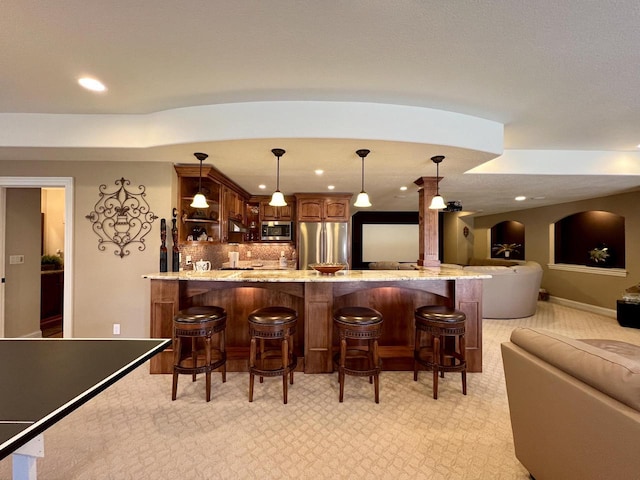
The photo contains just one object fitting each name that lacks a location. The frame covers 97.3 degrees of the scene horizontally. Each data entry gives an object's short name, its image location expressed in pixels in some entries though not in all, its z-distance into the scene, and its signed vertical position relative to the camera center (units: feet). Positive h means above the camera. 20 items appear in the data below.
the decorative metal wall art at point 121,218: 10.37 +0.95
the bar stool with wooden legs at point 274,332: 7.72 -2.51
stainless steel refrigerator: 17.88 +0.08
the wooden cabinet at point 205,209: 11.02 +1.76
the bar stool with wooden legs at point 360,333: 7.73 -2.52
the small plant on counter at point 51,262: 15.40 -1.01
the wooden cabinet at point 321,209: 17.97 +2.20
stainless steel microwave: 18.76 +0.69
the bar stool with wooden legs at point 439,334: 8.13 -2.68
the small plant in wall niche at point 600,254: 18.54 -0.77
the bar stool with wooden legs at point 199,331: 7.79 -2.50
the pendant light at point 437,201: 9.71 +1.51
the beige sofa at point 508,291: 16.51 -2.83
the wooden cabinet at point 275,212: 18.85 +2.11
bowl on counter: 9.57 -0.84
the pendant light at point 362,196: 8.98 +1.60
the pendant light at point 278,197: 9.16 +1.54
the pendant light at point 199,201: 9.40 +1.43
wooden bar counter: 9.27 -1.97
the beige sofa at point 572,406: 3.34 -2.27
